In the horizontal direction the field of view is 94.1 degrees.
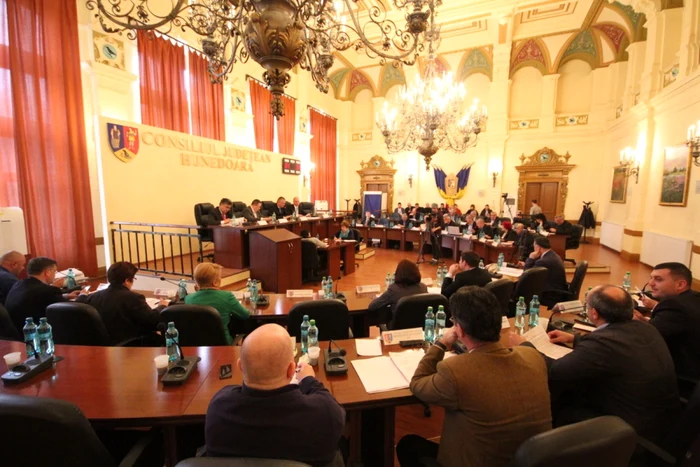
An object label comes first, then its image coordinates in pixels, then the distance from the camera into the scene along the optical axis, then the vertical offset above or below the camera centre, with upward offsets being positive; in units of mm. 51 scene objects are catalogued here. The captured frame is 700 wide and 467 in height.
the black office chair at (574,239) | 8133 -1014
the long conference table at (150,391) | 1427 -961
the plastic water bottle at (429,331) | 2176 -901
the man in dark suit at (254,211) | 7366 -392
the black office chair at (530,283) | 3607 -952
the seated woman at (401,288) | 2822 -793
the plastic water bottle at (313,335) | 2088 -902
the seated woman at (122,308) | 2527 -888
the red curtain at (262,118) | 9805 +2398
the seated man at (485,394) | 1213 -752
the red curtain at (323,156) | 13266 +1692
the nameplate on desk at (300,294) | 3318 -1006
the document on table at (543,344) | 1997 -937
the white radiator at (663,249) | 6215 -1028
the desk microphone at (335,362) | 1762 -931
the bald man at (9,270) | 2984 -730
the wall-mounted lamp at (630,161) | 8648 +1046
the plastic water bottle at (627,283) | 3284 -868
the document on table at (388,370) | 1658 -957
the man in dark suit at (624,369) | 1542 -821
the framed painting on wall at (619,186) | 9586 +387
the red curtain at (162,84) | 6570 +2318
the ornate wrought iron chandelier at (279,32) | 1864 +1097
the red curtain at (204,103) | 7699 +2256
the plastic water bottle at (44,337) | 1925 -858
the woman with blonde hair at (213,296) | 2529 -789
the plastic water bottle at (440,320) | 2307 -873
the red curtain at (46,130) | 4668 +950
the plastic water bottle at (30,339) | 1864 -854
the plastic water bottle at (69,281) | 3509 -956
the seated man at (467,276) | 3129 -757
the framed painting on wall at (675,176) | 6461 +484
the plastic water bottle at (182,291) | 3197 -956
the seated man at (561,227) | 7586 -693
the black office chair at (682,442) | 1359 -1044
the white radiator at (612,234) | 9258 -1091
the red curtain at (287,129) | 10955 +2275
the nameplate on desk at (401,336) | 2174 -941
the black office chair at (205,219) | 6414 -516
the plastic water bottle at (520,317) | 2443 -922
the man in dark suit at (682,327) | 1965 -775
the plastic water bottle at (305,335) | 2055 -909
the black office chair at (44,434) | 1088 -829
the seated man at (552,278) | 3982 -982
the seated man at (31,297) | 2586 -832
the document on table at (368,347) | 2005 -963
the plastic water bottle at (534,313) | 2518 -910
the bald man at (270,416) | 1064 -739
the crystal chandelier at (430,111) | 4770 +1418
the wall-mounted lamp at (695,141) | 5641 +1031
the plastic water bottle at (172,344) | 1863 -872
